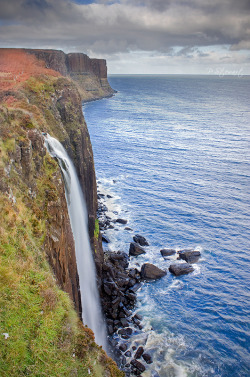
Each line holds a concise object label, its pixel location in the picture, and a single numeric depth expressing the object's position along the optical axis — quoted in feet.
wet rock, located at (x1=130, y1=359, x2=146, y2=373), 82.34
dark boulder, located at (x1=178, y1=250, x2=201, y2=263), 132.11
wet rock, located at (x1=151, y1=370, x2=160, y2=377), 81.47
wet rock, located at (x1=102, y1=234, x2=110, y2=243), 145.65
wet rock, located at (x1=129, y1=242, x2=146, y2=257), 136.36
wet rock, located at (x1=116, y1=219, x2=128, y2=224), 162.43
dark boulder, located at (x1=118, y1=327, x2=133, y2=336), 94.94
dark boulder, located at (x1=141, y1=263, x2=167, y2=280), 122.01
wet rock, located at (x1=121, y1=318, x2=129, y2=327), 98.02
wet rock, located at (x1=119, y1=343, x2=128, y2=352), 88.33
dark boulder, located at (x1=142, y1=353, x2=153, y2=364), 85.72
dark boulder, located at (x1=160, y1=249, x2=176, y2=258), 135.54
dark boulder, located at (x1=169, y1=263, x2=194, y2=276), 124.98
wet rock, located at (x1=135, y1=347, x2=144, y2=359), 86.93
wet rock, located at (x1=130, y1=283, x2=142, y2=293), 114.42
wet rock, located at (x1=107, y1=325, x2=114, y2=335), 93.91
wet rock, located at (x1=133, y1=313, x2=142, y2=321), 101.64
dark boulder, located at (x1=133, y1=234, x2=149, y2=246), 143.53
